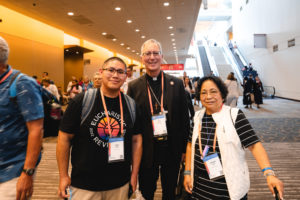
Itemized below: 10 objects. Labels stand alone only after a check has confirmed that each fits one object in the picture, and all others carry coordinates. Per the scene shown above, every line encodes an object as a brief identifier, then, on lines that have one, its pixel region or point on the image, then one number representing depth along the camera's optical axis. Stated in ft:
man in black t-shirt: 4.19
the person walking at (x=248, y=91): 31.30
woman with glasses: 4.21
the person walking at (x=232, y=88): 22.53
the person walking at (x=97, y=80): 12.79
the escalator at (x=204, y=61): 63.36
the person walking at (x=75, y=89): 23.75
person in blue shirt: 3.84
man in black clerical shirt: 5.54
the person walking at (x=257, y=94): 31.37
